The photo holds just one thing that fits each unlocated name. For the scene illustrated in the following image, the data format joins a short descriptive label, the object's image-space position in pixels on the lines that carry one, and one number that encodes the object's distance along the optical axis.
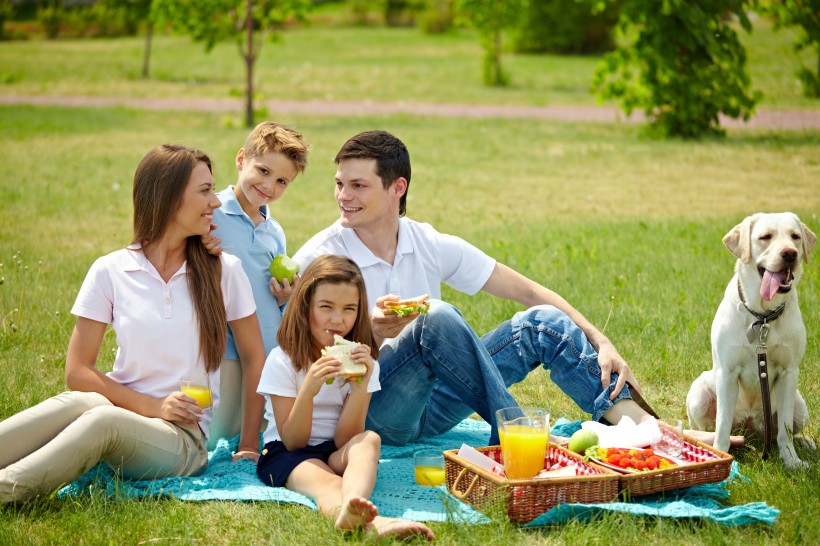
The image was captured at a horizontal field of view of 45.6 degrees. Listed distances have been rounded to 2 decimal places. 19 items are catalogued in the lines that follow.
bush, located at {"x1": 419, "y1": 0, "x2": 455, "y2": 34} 45.66
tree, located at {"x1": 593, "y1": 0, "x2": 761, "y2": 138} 16.14
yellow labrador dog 4.80
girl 4.37
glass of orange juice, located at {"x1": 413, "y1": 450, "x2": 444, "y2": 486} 4.69
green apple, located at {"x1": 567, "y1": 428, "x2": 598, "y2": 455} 4.50
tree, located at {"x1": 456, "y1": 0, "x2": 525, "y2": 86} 26.25
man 4.66
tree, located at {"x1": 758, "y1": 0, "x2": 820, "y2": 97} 15.98
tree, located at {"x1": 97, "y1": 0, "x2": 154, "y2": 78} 30.48
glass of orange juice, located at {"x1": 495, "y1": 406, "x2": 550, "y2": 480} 4.18
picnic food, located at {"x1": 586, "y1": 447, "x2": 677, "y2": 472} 4.28
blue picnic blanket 4.08
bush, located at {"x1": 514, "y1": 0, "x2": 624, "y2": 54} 38.00
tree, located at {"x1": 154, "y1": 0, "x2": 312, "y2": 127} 18.62
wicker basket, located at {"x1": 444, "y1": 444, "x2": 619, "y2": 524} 4.05
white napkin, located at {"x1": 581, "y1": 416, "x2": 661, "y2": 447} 4.46
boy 5.25
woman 4.43
